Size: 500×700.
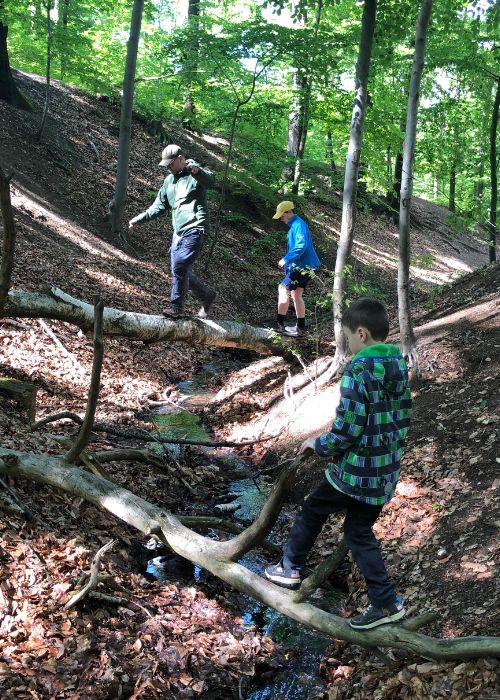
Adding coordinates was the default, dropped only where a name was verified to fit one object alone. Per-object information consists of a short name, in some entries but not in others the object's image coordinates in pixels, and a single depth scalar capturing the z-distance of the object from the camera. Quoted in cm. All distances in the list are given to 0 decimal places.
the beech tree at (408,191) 663
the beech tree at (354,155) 748
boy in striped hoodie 332
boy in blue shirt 838
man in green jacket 775
